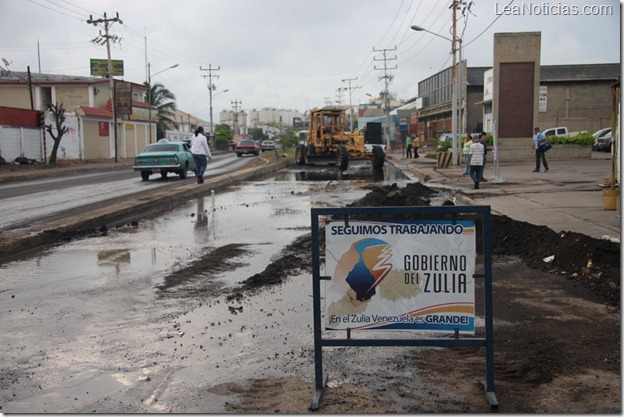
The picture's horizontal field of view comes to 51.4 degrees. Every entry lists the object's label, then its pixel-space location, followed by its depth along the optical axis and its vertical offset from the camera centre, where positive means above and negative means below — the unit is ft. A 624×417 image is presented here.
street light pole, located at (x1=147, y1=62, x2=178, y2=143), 210.79 +8.33
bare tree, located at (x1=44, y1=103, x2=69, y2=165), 127.65 +2.19
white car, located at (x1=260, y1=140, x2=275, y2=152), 283.59 -3.37
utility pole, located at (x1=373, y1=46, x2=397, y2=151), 237.94 +17.09
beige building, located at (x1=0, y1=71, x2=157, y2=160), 170.81 +10.37
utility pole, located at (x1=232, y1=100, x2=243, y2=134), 510.58 +17.11
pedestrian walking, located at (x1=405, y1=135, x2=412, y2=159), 159.22 -1.98
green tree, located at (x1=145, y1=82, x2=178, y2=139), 255.91 +14.39
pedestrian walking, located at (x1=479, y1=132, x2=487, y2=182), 66.53 -0.22
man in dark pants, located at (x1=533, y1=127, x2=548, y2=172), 83.35 -1.35
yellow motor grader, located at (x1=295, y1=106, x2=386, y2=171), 114.52 -0.20
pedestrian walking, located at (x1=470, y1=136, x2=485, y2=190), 62.23 -2.21
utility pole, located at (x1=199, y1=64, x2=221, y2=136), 339.57 +27.59
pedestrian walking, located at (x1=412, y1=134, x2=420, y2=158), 154.14 -1.59
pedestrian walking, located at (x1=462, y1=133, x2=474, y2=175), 82.78 -1.92
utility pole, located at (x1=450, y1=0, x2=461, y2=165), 108.68 +9.09
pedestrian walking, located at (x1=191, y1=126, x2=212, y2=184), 67.00 -1.38
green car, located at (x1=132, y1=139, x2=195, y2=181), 84.43 -2.85
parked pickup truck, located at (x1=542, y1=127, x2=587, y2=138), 147.43 +1.23
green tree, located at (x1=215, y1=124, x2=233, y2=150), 354.33 +0.34
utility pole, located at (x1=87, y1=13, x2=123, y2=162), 157.17 +25.48
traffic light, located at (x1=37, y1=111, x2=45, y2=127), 134.72 +4.10
